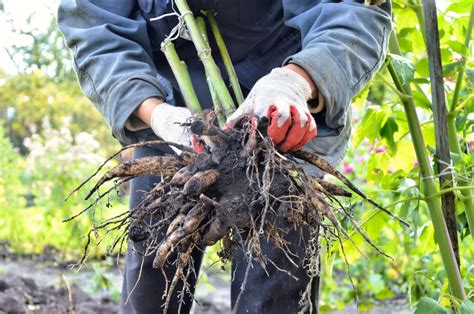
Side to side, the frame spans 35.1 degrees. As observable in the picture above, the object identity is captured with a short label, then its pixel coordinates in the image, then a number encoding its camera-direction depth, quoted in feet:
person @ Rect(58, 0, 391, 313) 5.57
